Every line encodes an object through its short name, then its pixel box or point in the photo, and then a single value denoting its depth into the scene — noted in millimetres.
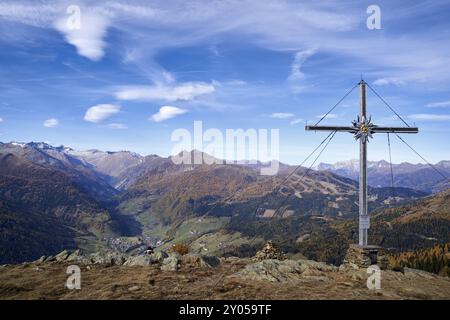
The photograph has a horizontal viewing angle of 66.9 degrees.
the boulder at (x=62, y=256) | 32188
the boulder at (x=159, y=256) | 29256
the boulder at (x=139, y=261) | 27766
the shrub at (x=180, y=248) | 38172
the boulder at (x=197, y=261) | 27477
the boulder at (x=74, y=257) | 30947
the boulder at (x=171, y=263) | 25769
